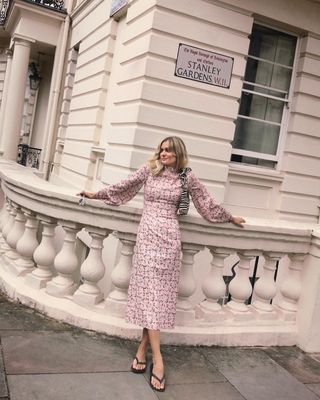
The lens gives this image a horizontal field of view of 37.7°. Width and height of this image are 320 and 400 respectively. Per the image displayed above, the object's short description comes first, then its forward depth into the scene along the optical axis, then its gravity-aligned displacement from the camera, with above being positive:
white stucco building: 3.95 +0.56
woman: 3.42 -0.51
